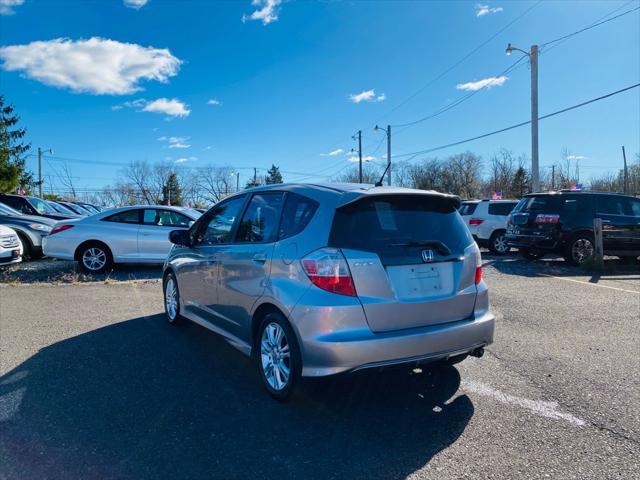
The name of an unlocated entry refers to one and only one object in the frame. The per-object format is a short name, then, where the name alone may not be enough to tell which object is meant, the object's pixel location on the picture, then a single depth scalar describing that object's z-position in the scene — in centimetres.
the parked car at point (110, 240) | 989
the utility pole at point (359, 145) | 4573
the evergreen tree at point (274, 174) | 7025
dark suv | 1091
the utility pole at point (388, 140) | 3844
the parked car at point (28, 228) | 1165
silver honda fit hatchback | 308
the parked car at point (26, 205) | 1464
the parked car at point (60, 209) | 1676
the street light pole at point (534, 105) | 2002
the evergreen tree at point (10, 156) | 3591
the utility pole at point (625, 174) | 5903
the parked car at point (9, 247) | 912
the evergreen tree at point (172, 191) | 7475
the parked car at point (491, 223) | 1438
